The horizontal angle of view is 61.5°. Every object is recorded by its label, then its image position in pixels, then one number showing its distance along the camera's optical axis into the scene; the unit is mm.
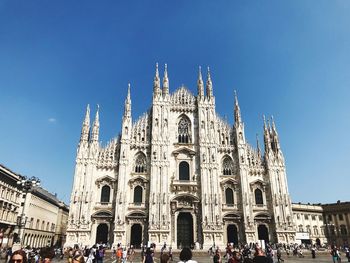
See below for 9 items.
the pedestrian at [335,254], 19891
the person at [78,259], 6605
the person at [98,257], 15734
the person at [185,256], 5262
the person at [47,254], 5383
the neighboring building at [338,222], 54781
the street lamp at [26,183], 20391
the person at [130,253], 24483
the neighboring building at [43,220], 44147
